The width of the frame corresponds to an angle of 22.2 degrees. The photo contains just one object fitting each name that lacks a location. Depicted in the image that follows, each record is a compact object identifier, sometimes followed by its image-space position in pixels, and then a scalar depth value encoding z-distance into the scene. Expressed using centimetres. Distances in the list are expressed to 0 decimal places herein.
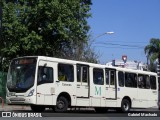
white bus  2122
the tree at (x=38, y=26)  3222
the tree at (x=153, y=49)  6546
